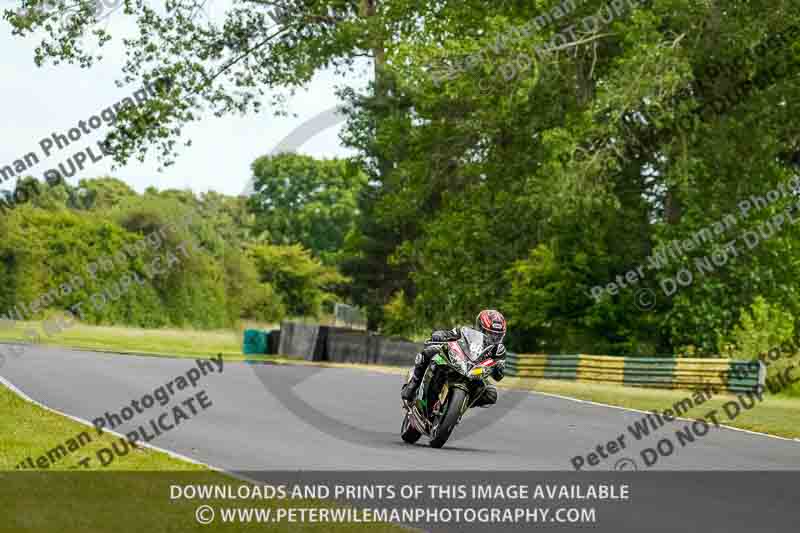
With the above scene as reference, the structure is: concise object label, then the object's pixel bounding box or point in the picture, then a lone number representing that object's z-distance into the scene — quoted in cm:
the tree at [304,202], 10869
